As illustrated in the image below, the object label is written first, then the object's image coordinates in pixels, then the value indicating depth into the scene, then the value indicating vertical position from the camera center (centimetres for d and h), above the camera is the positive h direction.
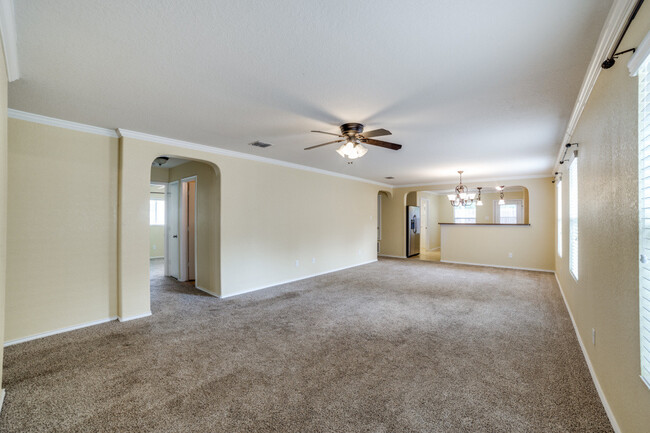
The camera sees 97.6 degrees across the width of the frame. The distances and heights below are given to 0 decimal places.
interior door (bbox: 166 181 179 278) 601 -27
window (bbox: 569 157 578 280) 318 -1
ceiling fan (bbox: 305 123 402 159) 305 +84
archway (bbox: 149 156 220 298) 484 -17
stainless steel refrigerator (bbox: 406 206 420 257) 906 -46
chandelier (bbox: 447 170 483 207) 701 +52
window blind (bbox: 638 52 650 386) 123 +1
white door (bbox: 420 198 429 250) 1045 -24
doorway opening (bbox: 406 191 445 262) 924 -35
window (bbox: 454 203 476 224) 1126 +11
